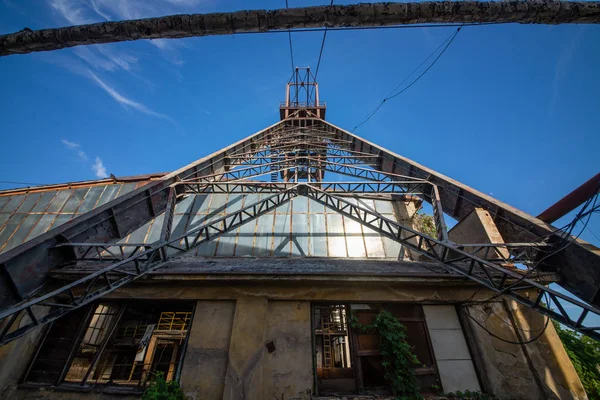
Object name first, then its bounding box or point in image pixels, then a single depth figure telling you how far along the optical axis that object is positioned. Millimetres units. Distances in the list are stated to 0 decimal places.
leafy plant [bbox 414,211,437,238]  9768
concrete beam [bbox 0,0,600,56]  2590
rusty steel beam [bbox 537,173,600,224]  4198
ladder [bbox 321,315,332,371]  5793
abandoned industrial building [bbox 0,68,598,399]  4672
